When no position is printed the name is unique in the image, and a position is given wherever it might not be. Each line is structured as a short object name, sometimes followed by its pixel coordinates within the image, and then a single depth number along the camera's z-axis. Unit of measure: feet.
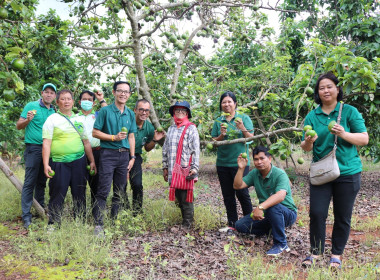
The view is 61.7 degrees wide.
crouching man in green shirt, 11.55
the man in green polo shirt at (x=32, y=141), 14.48
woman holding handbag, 9.56
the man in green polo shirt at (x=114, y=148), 12.84
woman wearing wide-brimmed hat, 13.24
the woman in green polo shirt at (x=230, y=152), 13.37
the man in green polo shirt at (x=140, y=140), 14.62
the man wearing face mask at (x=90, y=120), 14.47
